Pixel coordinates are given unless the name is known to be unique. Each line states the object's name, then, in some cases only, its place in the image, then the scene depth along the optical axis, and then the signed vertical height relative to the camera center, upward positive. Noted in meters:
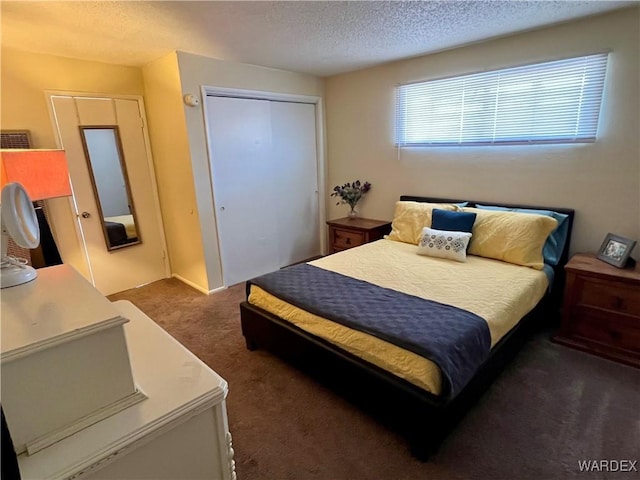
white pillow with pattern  2.75 -0.76
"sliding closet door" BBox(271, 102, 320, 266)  3.98 -0.26
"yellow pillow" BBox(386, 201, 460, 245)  3.21 -0.65
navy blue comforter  1.59 -0.88
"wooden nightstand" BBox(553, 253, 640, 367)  2.20 -1.10
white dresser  0.80 -0.64
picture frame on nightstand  2.30 -0.74
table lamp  1.61 -0.02
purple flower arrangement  4.06 -0.45
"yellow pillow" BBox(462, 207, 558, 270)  2.58 -0.69
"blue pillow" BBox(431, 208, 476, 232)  2.88 -0.60
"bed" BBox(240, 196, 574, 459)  1.62 -0.89
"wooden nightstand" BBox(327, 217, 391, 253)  3.73 -0.86
